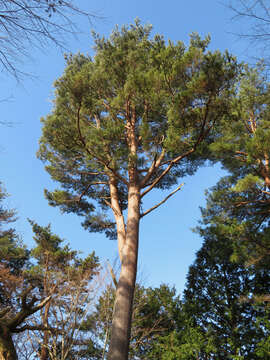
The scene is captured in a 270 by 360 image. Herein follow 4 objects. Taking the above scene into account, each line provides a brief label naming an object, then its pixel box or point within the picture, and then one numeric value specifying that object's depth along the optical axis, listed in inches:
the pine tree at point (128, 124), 192.7
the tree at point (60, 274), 292.4
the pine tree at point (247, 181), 279.4
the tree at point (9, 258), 393.7
